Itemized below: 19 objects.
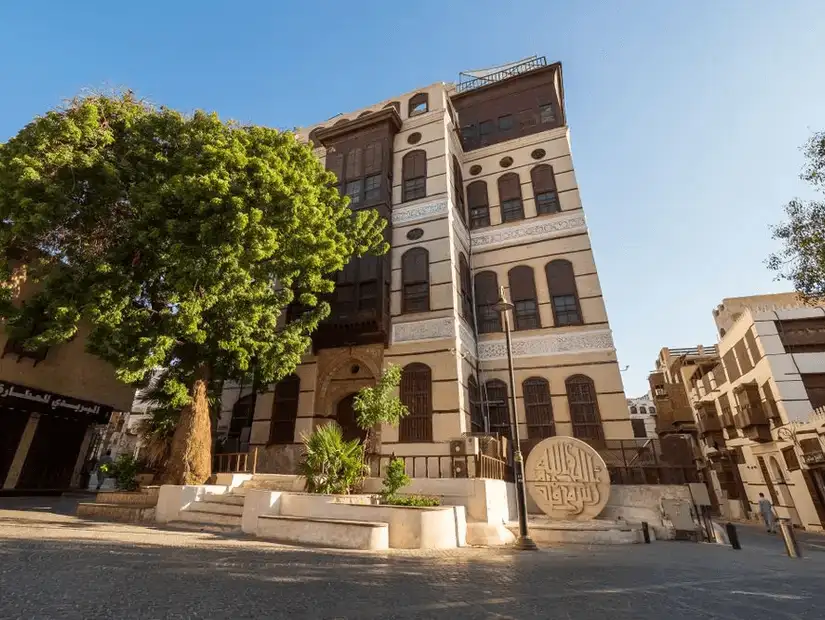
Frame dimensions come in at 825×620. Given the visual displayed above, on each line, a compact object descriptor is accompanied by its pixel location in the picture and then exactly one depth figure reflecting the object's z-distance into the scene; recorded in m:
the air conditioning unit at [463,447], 10.34
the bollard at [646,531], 9.91
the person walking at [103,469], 12.24
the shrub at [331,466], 9.66
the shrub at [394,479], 8.89
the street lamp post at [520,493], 8.29
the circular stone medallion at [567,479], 10.87
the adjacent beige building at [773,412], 19.33
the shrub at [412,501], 8.23
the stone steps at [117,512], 9.91
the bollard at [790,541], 8.74
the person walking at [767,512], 16.41
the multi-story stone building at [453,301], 14.30
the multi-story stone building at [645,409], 55.72
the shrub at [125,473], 12.19
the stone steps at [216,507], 9.49
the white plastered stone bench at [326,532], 7.15
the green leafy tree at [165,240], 10.34
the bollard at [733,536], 9.52
